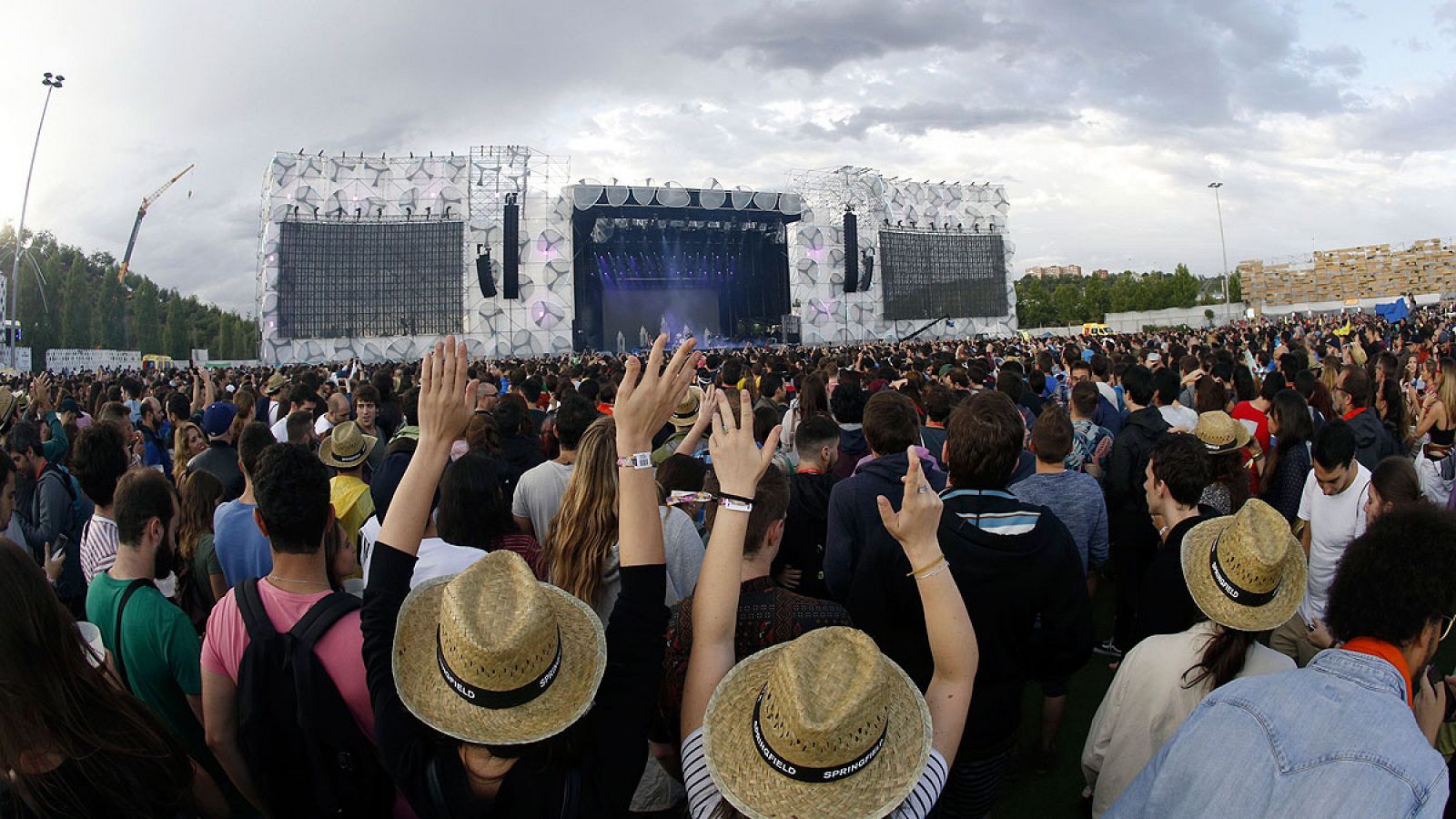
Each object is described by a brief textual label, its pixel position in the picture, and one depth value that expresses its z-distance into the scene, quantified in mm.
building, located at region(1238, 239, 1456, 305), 62875
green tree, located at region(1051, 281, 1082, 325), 65375
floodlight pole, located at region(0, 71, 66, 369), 19253
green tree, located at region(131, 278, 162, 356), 56500
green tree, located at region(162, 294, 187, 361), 55066
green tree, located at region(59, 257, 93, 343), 49531
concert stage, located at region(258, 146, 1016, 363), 31219
